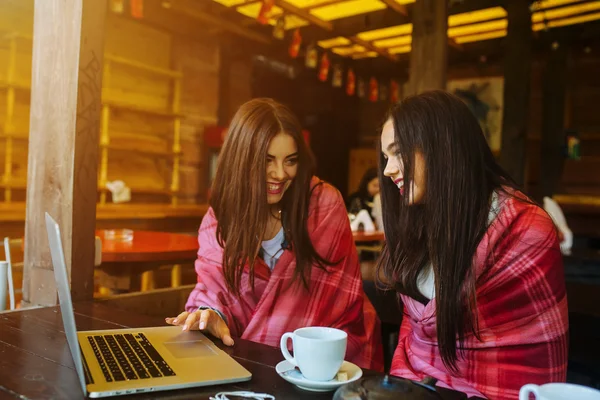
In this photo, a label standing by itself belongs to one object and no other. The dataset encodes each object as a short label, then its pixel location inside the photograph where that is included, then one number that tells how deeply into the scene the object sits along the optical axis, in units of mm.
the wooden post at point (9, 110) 4590
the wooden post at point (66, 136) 1671
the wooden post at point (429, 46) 3607
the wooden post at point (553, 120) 6820
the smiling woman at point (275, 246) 1722
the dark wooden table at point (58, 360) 911
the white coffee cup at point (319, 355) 920
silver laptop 887
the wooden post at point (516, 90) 5395
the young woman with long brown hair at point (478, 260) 1224
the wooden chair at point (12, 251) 2066
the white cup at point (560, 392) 708
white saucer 937
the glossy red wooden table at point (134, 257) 2729
